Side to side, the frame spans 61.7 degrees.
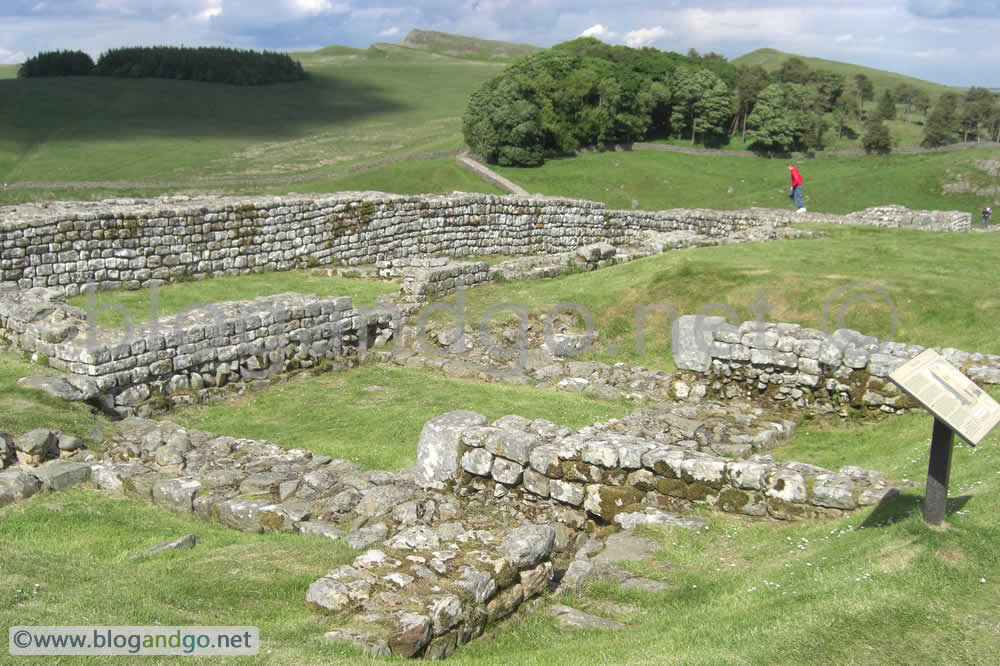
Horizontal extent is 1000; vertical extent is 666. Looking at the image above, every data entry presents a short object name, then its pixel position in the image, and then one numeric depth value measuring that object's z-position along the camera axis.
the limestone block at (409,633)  6.76
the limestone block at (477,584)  7.57
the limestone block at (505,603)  7.75
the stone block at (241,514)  10.14
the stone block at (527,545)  8.20
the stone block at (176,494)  10.54
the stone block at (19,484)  10.15
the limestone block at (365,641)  6.64
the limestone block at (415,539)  8.34
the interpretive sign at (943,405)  7.10
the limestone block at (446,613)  7.12
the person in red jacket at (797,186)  41.28
